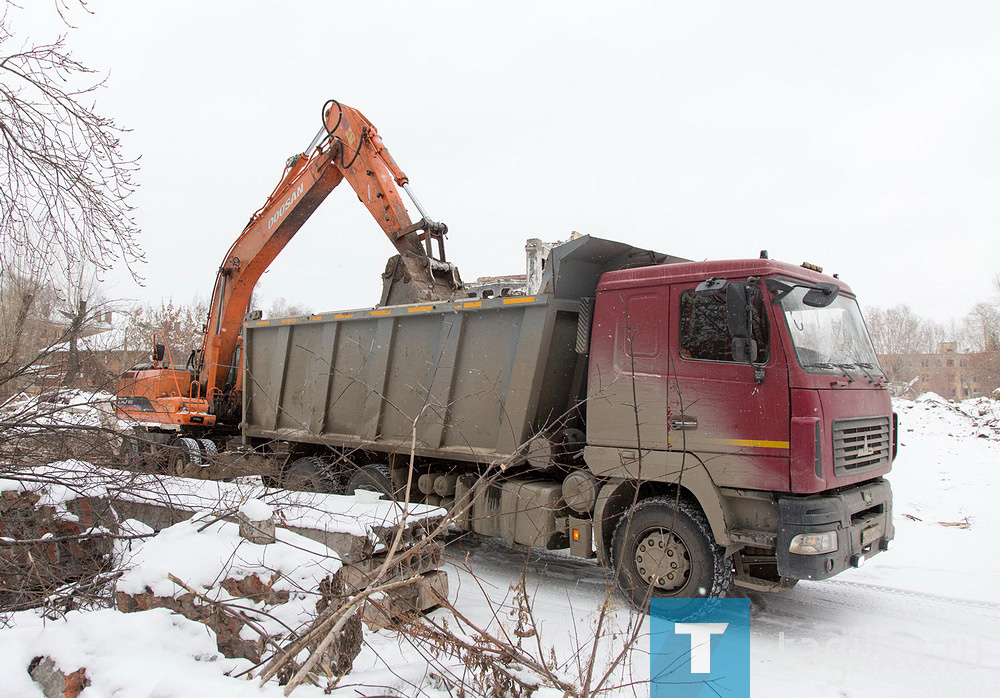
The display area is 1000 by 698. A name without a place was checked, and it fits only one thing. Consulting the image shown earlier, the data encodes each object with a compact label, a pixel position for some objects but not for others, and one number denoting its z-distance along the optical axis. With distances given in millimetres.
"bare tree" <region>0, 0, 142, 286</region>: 4117
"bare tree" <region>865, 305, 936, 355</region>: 50250
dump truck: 4543
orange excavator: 8219
